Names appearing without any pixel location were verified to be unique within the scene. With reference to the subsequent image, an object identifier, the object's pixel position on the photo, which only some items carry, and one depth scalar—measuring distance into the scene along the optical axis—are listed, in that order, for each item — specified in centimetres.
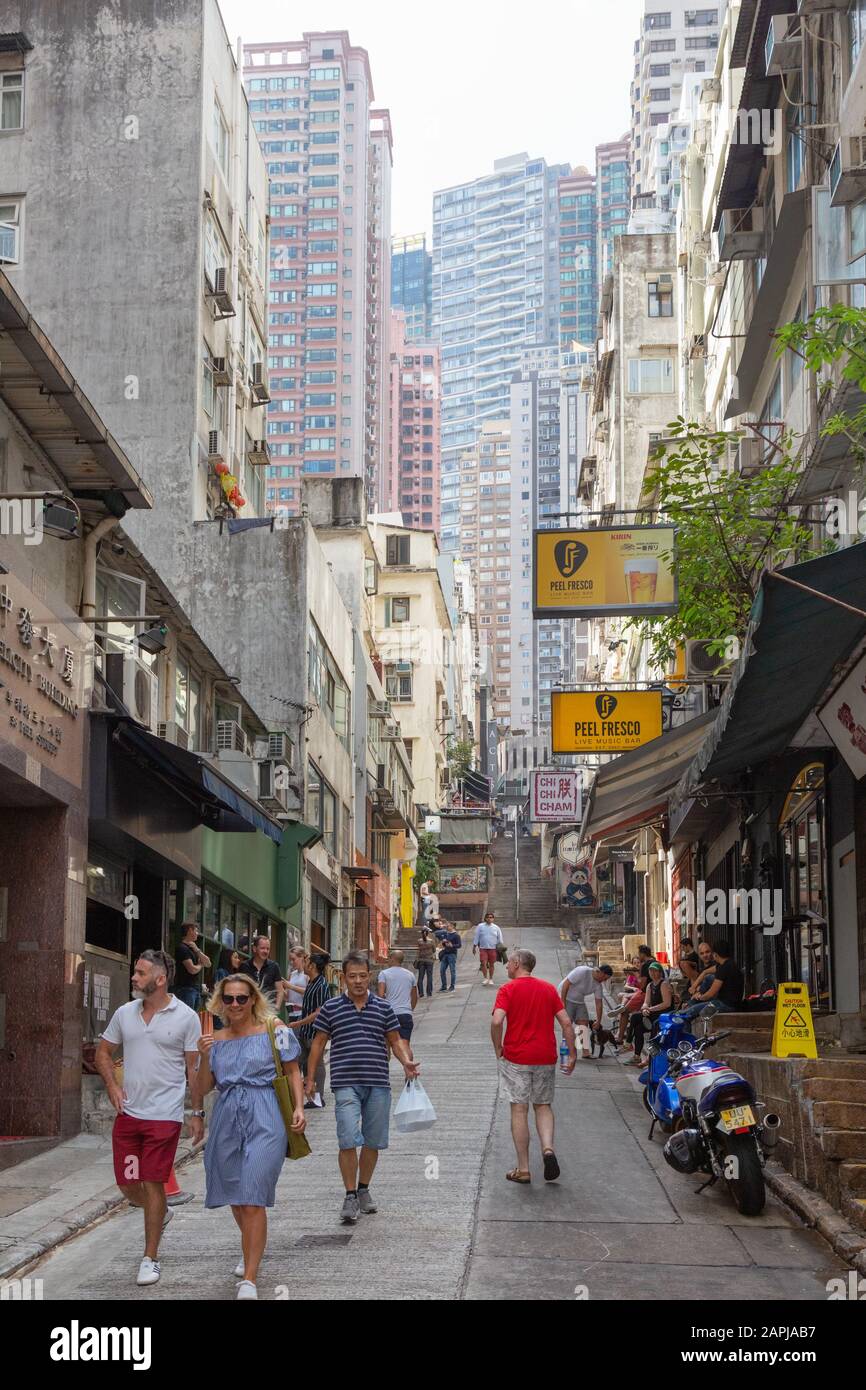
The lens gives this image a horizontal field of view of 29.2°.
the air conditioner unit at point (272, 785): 2811
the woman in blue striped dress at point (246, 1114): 831
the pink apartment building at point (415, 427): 19062
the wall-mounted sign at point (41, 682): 1362
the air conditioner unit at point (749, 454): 2293
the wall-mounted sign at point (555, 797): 4288
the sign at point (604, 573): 2016
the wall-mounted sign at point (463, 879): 7231
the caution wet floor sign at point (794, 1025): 1268
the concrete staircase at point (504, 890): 6475
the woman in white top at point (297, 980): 1831
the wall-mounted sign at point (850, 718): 1307
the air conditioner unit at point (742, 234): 2297
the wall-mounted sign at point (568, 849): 6962
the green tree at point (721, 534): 1659
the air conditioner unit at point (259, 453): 3694
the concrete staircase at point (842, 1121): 984
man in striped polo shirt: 1056
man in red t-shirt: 1225
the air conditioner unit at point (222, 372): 3288
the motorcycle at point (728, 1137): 1060
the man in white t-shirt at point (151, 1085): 886
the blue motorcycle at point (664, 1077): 1243
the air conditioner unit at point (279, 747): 2895
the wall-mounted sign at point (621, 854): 5577
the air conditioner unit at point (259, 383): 3747
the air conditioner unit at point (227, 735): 2580
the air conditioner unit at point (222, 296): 3238
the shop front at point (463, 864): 7162
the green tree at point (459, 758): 8519
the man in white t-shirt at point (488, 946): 3684
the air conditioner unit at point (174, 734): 2140
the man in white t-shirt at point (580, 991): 2280
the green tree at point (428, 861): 6469
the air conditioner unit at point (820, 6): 1666
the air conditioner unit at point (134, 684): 1784
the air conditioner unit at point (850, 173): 1495
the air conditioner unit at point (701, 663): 2308
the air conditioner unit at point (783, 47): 1883
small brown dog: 2325
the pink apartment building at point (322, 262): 14800
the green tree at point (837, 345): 1188
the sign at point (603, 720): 2508
